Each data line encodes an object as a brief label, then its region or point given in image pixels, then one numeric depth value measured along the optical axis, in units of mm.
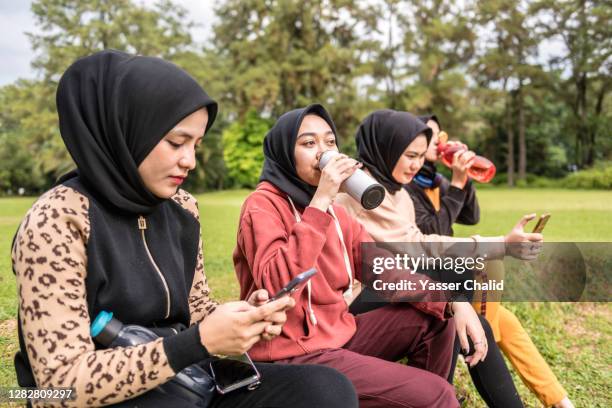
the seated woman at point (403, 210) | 2152
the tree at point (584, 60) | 23156
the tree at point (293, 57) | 25516
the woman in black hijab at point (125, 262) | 1175
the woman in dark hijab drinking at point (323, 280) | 1635
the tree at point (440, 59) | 25266
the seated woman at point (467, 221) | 2393
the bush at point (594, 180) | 9408
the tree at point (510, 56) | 24391
